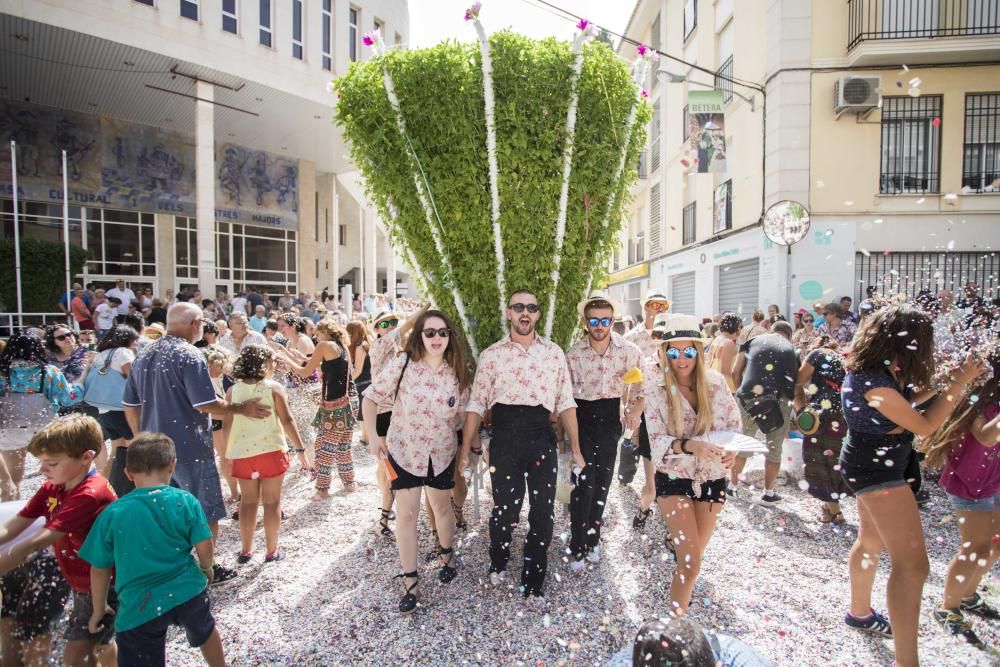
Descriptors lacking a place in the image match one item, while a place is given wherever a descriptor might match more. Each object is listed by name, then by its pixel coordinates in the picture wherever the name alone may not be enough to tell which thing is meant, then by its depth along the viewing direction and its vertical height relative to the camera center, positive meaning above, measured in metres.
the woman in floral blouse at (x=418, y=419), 3.36 -0.66
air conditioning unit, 10.55 +4.34
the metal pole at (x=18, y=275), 10.98 +0.82
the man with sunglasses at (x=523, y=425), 3.39 -0.70
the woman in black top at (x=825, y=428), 4.40 -0.94
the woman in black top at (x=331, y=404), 5.27 -0.88
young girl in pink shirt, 2.87 -0.90
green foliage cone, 3.77 +1.15
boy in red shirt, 2.38 -0.87
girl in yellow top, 3.82 -0.93
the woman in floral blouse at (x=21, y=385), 4.50 -0.60
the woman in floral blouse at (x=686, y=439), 2.90 -0.68
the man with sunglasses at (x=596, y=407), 3.81 -0.66
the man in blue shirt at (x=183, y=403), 3.43 -0.57
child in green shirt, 2.25 -1.04
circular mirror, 11.22 +1.93
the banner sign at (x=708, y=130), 11.90 +4.26
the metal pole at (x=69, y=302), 11.98 +0.27
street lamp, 9.65 +4.73
